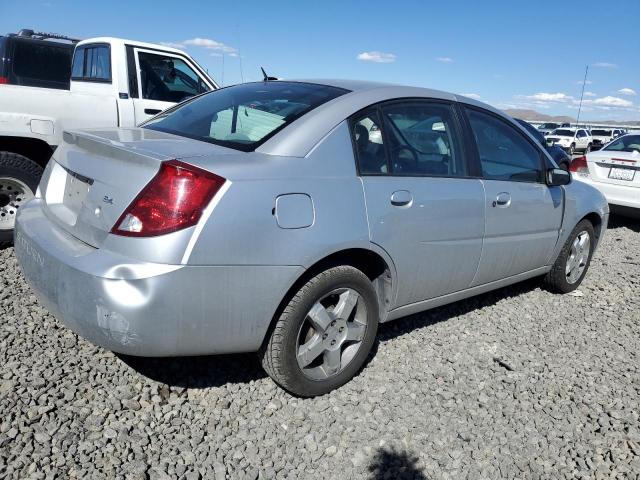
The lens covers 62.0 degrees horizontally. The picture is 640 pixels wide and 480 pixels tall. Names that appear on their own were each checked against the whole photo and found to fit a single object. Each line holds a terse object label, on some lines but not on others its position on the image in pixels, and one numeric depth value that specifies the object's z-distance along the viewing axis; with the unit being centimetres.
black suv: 753
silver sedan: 218
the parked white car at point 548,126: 4566
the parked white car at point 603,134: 3564
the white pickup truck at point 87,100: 449
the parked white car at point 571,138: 3152
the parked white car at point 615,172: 759
